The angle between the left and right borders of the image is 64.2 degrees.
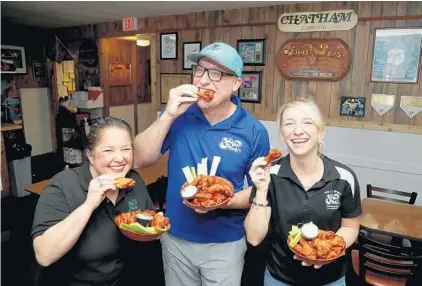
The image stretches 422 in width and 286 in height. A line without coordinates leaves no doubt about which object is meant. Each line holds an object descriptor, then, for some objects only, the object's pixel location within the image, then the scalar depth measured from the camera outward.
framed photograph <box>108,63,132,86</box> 6.90
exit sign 5.56
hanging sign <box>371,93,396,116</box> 3.84
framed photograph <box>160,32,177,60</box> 5.28
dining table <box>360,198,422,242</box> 2.51
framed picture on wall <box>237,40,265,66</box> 4.53
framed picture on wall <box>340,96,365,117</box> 4.01
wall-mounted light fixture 5.96
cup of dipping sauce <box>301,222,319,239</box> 1.29
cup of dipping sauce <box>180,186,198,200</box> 1.39
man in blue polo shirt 1.57
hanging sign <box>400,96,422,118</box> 3.71
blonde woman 1.40
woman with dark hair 1.19
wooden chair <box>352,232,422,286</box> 2.20
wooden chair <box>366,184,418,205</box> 3.17
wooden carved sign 4.01
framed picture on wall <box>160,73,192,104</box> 5.30
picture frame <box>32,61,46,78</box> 6.95
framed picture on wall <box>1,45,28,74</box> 6.04
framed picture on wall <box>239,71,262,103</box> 4.62
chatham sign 3.93
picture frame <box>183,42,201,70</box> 5.06
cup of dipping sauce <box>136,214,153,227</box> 1.29
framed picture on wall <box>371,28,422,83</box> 3.65
